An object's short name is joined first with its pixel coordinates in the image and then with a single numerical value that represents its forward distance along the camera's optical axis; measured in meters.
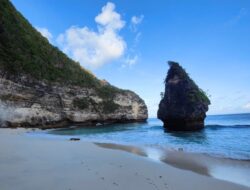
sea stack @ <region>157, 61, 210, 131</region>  21.09
